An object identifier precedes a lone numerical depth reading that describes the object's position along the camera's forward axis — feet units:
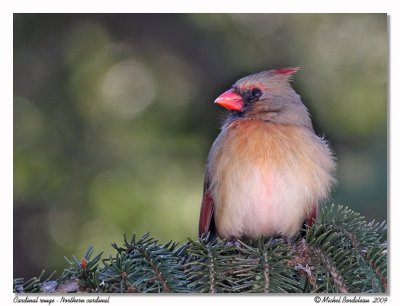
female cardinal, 23.06
